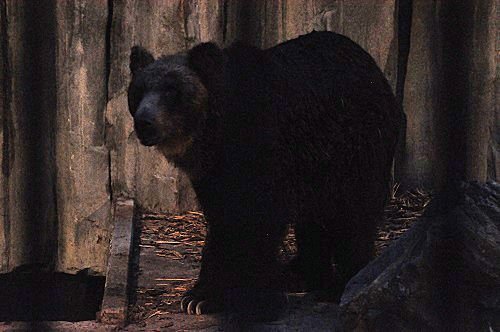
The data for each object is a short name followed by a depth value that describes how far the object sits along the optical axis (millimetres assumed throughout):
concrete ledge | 8586
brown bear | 8672
